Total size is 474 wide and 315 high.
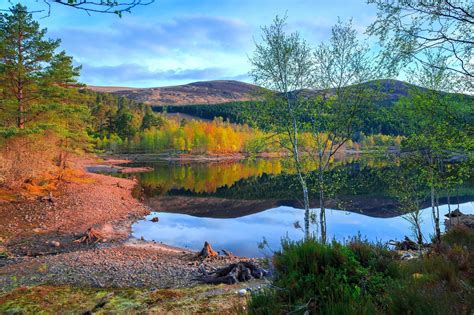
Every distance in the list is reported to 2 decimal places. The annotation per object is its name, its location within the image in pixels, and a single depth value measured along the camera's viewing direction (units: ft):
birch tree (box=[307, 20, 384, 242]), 48.47
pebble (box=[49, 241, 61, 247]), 59.93
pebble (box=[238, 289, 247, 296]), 29.13
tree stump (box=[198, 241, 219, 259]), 54.60
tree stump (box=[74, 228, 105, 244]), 63.42
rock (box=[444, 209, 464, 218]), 76.05
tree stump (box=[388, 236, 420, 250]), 57.16
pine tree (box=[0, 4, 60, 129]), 88.94
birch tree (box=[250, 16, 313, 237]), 52.70
